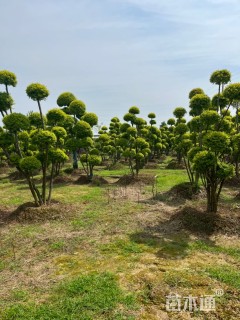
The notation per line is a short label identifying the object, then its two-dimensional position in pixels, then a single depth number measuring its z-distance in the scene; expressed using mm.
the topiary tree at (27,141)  9574
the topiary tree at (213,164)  8459
